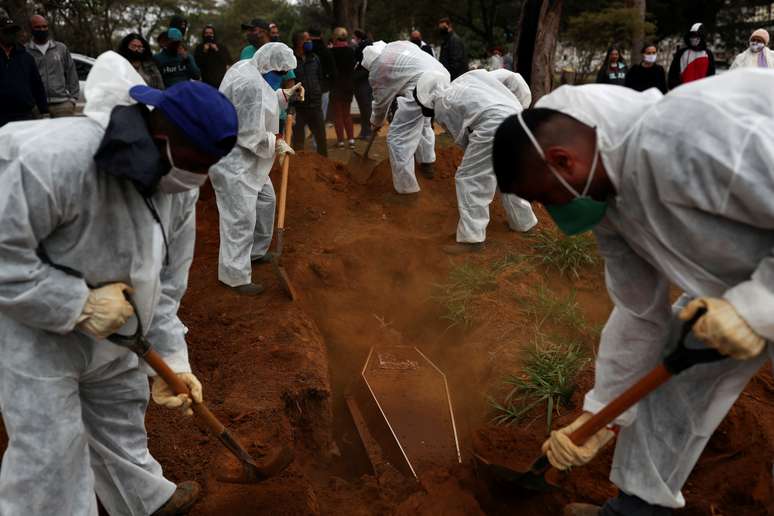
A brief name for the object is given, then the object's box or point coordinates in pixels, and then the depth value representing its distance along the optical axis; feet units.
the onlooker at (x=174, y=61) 23.95
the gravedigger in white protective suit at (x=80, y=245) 6.31
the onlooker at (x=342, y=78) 30.55
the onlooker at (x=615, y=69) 31.65
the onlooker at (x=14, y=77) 19.86
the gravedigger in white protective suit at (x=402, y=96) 21.71
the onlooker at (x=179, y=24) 24.61
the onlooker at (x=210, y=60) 27.27
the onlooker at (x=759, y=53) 23.17
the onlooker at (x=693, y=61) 25.93
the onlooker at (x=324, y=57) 28.48
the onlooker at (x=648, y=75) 29.66
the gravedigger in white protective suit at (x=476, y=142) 17.72
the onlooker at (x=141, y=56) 21.24
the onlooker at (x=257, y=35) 23.35
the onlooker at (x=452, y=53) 31.01
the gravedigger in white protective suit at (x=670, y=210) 5.72
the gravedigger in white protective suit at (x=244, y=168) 15.58
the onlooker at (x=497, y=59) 39.96
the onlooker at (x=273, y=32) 25.85
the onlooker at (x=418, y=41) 31.73
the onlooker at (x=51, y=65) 23.18
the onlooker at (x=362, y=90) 31.40
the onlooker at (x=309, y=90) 26.09
